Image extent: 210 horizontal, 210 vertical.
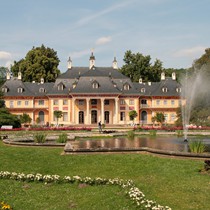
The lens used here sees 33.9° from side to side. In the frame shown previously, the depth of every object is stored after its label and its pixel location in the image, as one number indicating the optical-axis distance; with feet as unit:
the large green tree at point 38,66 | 224.33
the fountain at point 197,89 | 154.61
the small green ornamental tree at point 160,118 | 173.20
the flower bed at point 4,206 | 26.81
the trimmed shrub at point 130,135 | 92.73
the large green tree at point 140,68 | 245.86
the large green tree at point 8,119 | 128.29
